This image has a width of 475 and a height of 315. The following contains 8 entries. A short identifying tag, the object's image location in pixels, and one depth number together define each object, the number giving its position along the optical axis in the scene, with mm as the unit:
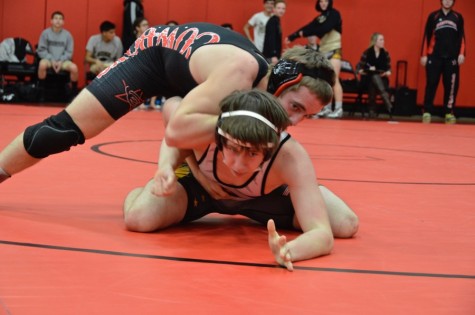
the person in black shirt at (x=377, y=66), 12422
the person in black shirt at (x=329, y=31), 11570
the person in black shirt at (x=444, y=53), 12391
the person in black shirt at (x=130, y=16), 13086
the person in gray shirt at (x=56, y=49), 11836
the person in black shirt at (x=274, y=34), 12141
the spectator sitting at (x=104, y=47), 12203
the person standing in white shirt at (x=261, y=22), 12742
